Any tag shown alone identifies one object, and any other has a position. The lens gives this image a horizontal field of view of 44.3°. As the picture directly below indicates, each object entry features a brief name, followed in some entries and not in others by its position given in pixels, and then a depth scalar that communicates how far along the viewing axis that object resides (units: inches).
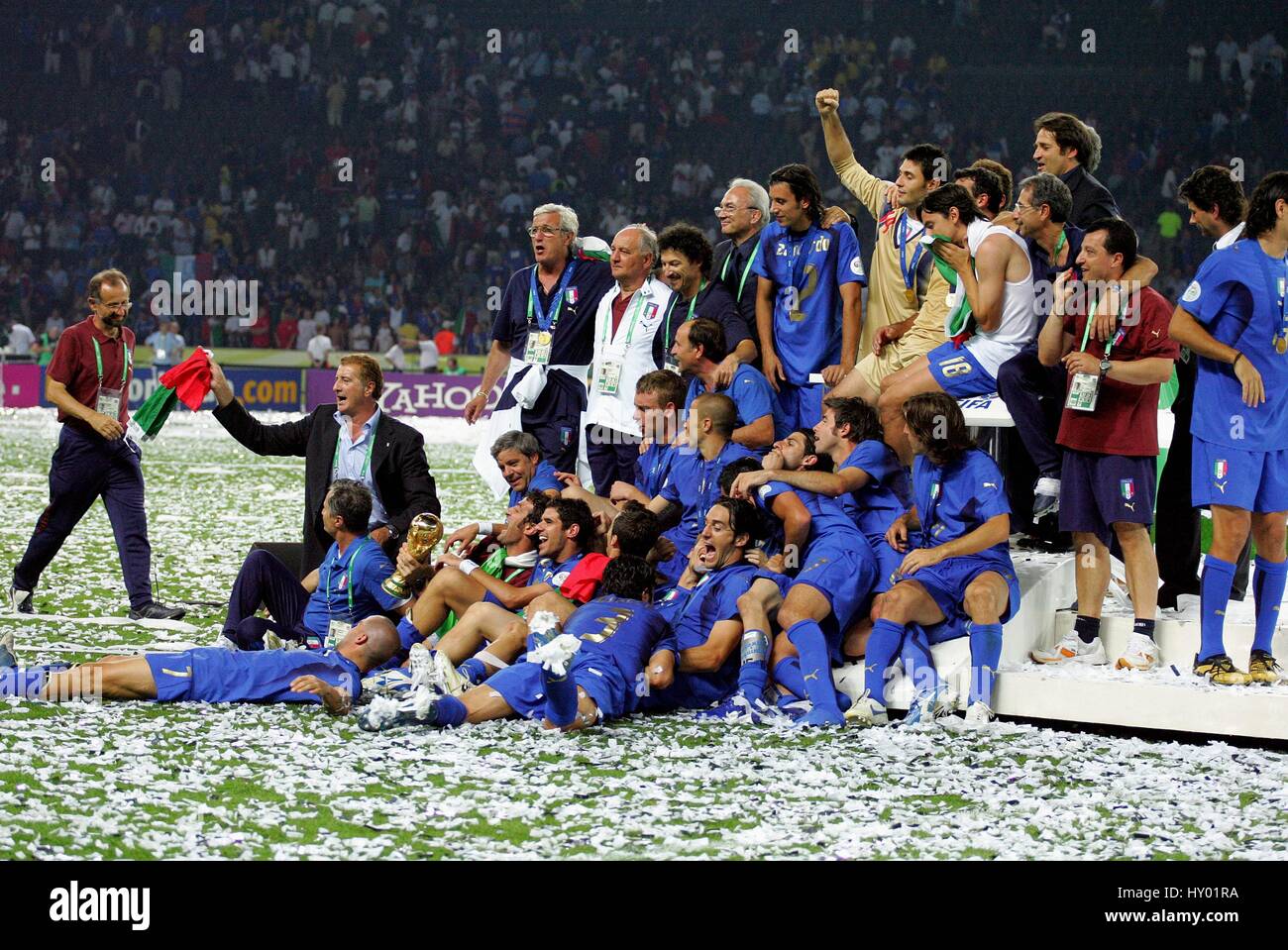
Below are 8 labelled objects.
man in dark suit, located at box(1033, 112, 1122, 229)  321.4
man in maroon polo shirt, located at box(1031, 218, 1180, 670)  271.1
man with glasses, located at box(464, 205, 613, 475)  354.9
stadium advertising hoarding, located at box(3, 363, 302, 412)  978.7
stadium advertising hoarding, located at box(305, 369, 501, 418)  1000.2
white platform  245.4
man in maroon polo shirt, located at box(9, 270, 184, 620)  351.9
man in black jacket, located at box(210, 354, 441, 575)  312.8
